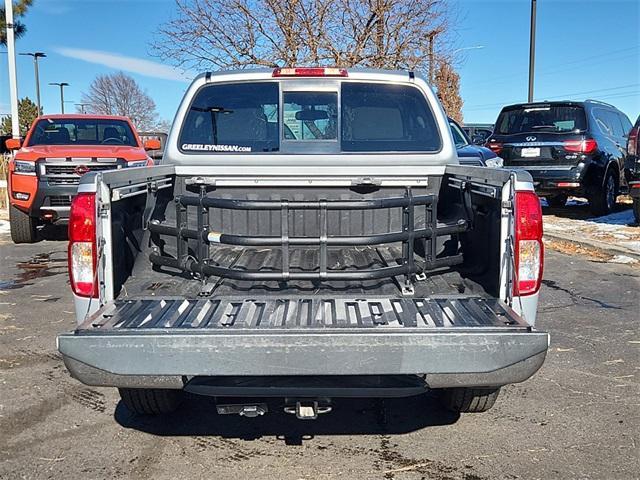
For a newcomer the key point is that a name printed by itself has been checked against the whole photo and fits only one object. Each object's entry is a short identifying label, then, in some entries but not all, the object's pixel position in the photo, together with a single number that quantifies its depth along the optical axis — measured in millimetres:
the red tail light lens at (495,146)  12500
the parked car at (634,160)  9922
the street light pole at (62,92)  67312
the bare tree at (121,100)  59438
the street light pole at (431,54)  16375
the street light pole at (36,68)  51094
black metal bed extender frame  3088
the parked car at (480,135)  17019
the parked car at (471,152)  10844
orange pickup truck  9633
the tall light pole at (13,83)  16719
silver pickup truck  2664
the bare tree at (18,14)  21500
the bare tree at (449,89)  19781
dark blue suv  11797
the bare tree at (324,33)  15000
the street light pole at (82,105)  58097
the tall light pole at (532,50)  19466
